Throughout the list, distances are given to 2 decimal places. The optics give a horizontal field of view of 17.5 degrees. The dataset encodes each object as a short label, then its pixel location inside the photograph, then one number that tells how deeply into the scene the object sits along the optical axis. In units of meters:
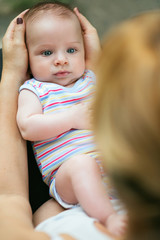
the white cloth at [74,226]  0.59
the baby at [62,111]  0.70
